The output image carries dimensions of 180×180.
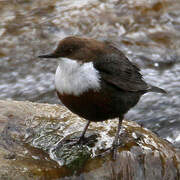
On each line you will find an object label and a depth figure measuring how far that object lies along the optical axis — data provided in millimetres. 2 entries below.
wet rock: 6535
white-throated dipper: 6406
